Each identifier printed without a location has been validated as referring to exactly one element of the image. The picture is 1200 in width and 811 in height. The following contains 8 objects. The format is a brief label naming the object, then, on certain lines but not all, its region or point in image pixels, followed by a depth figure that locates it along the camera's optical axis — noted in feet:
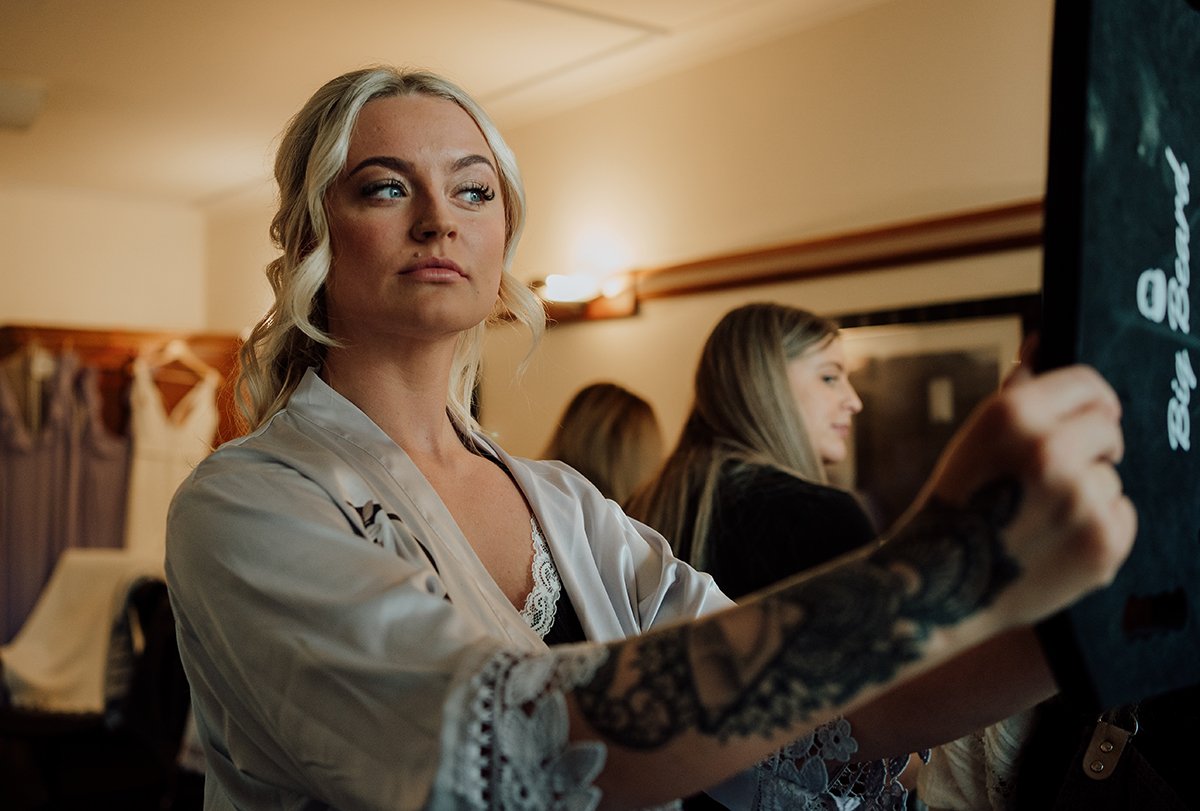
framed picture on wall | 11.94
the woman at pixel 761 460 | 7.14
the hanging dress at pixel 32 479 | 20.53
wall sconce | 16.19
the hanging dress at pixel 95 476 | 21.40
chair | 13.93
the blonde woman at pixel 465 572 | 2.03
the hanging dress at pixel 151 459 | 21.80
